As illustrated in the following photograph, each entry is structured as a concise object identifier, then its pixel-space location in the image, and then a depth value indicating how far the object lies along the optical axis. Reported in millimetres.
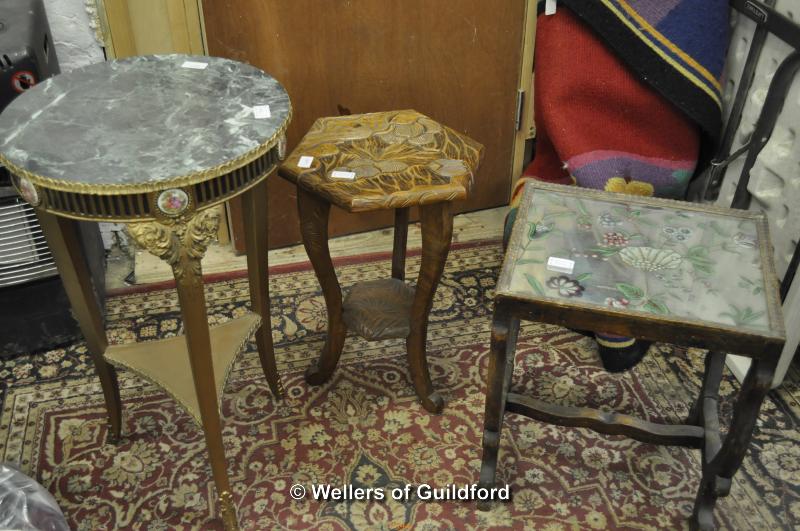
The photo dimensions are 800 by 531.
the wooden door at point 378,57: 2418
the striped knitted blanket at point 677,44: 2221
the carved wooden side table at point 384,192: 1808
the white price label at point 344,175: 1839
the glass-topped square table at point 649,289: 1561
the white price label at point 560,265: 1678
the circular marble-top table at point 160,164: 1432
